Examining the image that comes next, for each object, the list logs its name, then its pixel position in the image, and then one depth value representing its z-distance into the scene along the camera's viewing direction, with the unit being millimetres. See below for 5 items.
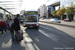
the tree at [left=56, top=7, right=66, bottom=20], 31845
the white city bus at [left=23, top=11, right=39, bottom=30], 8152
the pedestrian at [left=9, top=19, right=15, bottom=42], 3807
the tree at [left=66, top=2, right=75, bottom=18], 27926
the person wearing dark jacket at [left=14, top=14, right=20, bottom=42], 3701
